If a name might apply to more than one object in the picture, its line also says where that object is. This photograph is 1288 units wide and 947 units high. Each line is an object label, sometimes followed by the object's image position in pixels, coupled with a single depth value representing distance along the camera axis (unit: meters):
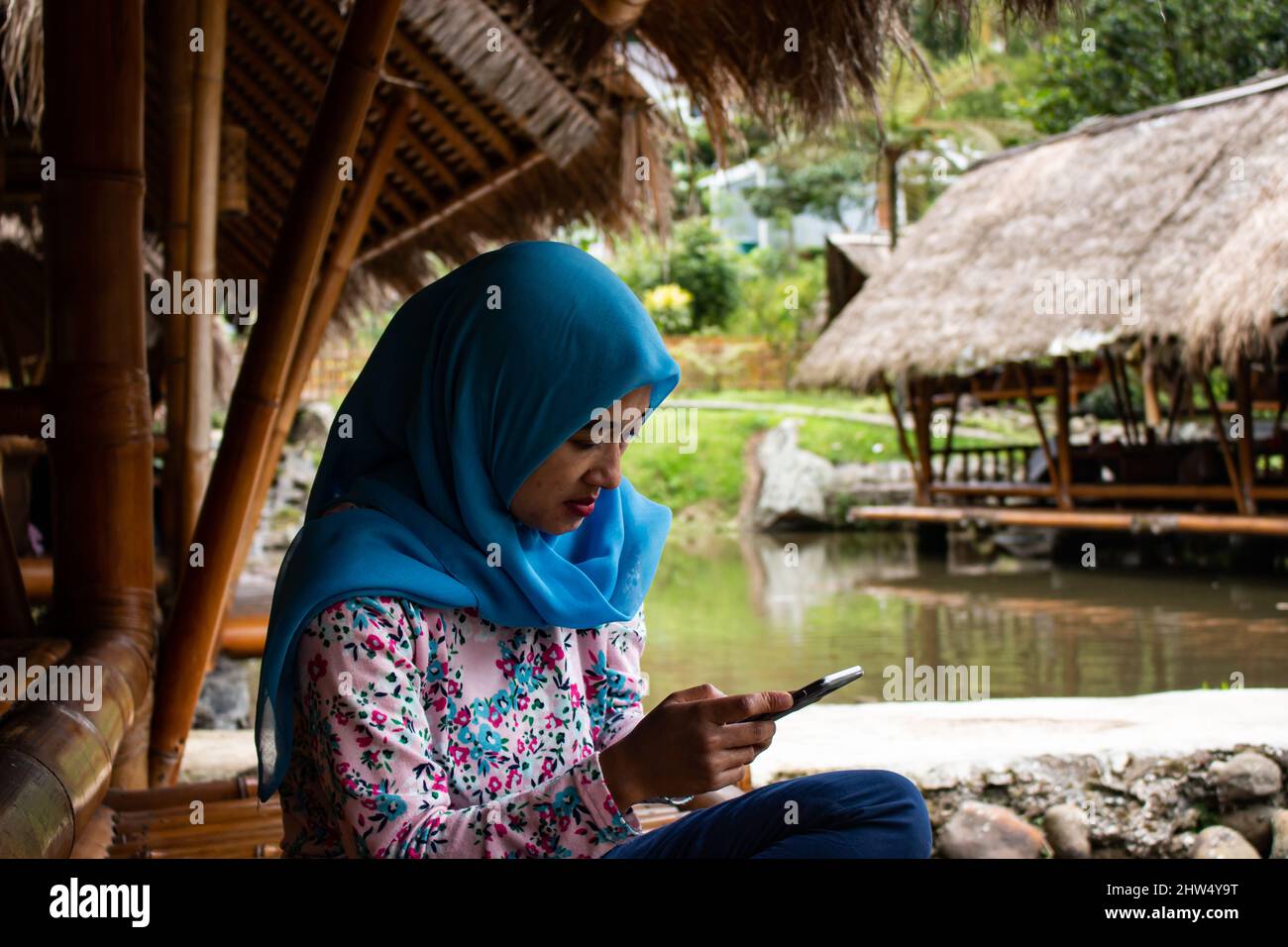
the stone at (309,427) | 15.39
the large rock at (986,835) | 3.51
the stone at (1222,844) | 3.58
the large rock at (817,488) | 16.78
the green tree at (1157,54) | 16.11
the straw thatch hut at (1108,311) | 9.45
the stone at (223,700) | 5.28
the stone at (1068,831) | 3.61
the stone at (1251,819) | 3.68
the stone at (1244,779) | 3.68
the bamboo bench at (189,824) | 2.07
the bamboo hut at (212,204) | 2.24
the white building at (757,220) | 25.11
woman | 1.25
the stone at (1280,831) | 3.65
